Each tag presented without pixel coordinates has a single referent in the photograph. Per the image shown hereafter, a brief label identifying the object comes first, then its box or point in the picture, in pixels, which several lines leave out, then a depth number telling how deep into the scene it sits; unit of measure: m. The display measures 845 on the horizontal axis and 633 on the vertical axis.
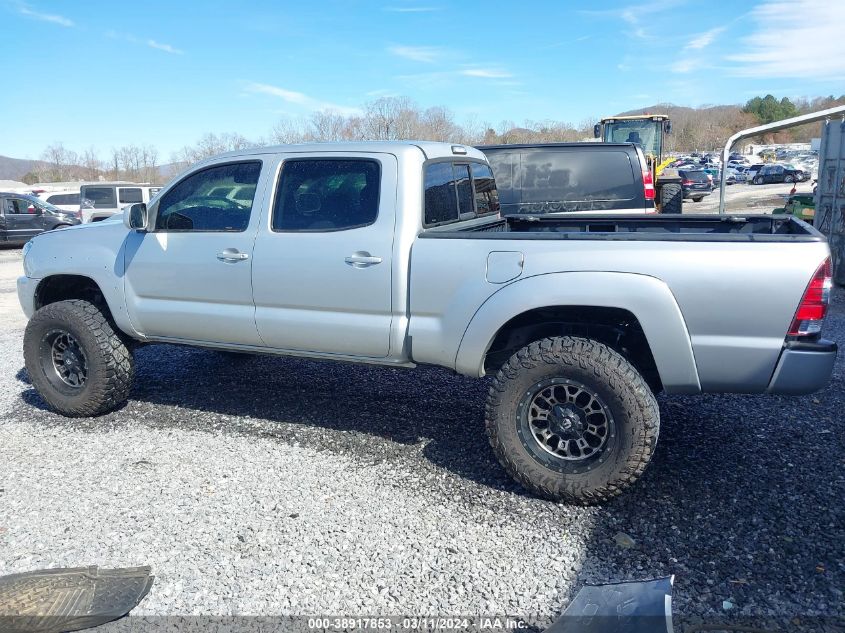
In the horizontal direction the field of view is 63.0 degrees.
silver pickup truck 3.43
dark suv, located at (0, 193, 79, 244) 19.47
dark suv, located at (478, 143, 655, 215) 9.06
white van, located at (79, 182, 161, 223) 21.02
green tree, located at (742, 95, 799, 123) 119.69
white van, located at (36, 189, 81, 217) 26.40
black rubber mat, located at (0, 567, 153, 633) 2.88
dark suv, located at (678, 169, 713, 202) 35.51
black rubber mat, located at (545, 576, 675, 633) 2.40
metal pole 10.77
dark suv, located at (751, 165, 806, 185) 50.12
